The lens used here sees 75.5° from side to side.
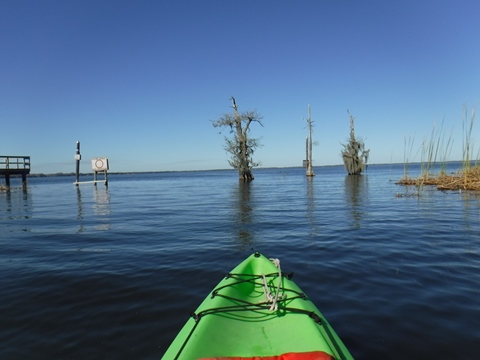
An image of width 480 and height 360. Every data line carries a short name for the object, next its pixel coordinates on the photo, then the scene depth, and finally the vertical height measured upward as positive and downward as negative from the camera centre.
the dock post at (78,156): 33.06 +2.06
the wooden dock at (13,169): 29.19 +0.70
